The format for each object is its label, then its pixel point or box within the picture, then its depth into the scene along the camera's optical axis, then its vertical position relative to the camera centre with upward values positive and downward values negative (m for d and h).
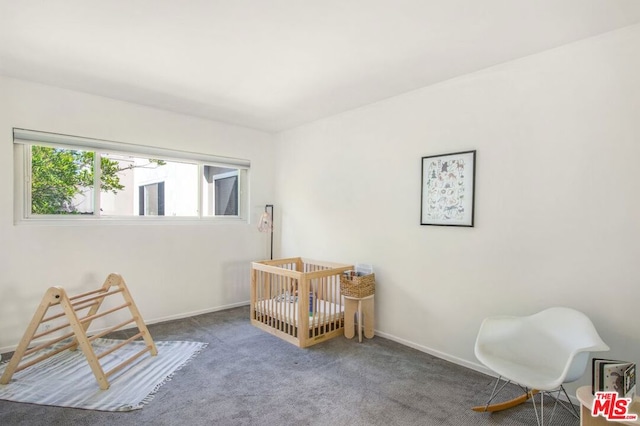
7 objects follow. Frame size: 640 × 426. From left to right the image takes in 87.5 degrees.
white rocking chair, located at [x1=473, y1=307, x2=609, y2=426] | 1.80 -0.87
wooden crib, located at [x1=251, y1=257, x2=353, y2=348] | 3.15 -1.00
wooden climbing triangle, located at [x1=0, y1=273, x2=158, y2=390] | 2.38 -0.99
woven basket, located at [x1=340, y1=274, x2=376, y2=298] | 3.22 -0.76
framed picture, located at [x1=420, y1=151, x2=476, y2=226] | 2.76 +0.18
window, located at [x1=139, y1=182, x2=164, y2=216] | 3.79 +0.08
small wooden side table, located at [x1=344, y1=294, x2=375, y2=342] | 3.31 -1.07
